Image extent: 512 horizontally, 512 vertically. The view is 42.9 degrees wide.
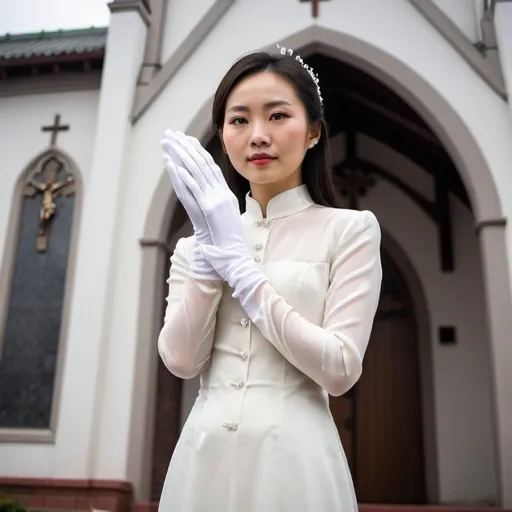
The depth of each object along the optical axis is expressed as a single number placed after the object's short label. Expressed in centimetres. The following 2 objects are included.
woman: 120
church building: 544
